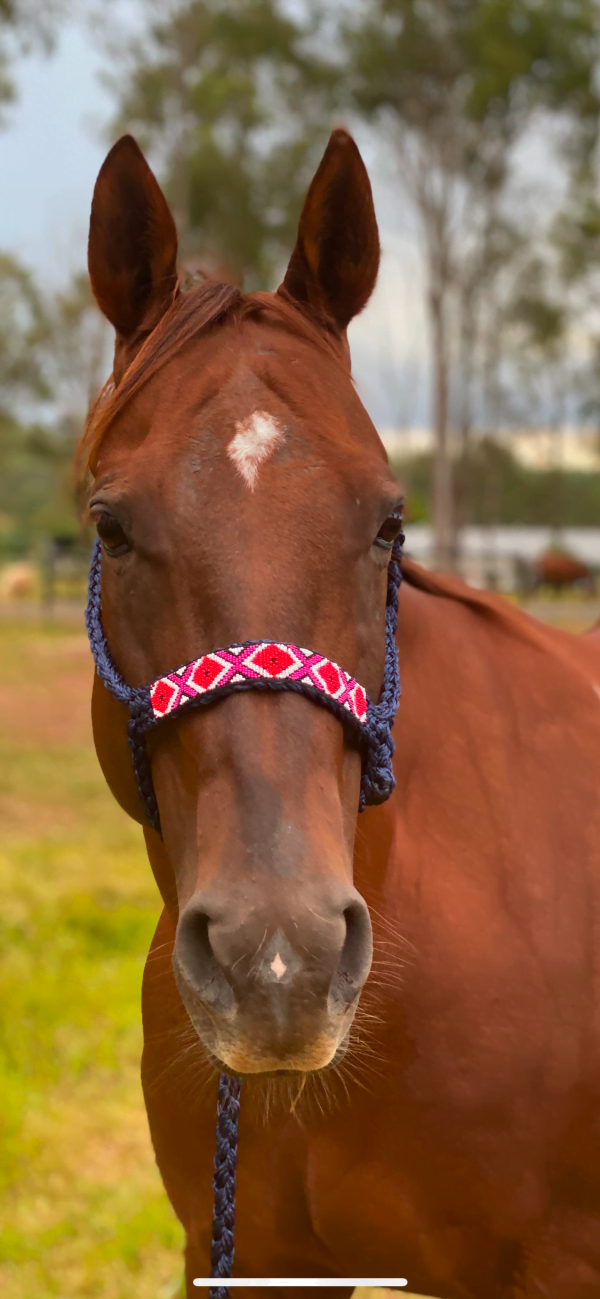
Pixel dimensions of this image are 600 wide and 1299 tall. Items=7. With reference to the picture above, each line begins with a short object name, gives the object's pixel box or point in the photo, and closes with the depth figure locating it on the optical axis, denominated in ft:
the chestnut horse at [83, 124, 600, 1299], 4.54
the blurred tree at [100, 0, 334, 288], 57.47
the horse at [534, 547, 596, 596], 115.55
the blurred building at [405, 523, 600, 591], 105.91
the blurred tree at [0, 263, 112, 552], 109.70
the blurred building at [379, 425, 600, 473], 166.50
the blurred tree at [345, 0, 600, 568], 63.10
